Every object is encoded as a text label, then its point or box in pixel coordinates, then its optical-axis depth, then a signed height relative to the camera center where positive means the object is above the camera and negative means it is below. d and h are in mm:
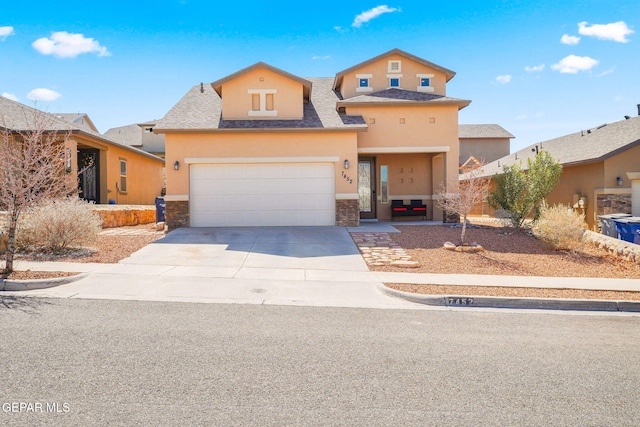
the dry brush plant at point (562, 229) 12805 -948
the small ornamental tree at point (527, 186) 15766 +486
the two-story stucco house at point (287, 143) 15914 +2289
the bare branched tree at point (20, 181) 8719 +491
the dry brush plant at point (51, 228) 11281 -626
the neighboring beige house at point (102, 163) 18125 +2105
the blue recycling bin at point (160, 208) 18078 -212
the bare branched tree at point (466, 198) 12695 +58
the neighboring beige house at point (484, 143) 43375 +5821
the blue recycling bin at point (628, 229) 13430 -1009
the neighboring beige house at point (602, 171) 18031 +1226
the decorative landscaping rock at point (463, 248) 12344 -1409
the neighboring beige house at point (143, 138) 37438 +5910
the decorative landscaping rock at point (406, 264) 10570 -1599
